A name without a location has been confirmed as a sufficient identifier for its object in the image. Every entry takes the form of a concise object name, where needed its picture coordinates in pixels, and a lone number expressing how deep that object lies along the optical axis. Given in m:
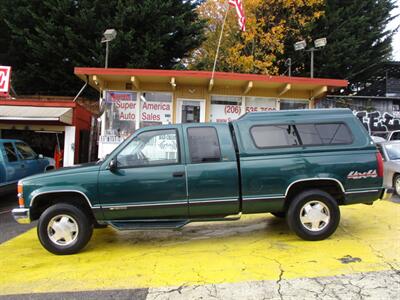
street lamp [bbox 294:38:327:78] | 14.98
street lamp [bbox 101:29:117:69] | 12.91
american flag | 12.90
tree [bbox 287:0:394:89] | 21.98
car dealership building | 12.58
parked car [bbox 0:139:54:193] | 9.70
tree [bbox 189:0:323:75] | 21.62
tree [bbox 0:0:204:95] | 17.28
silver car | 10.64
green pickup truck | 5.64
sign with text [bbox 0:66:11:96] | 14.20
